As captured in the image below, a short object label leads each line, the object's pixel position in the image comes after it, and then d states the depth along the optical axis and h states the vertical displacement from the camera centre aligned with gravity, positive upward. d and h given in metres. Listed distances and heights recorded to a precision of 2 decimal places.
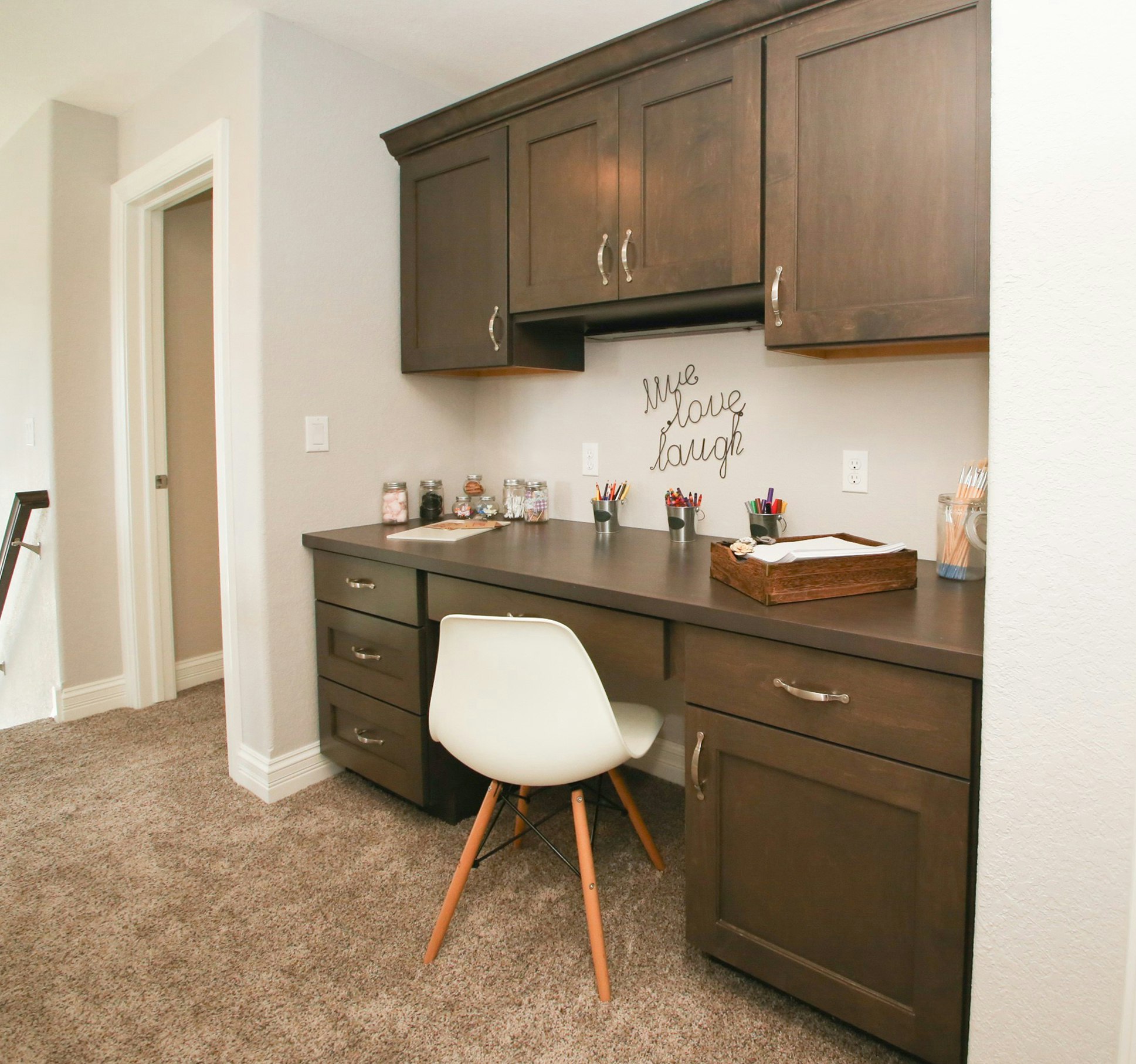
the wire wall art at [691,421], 2.14 +0.15
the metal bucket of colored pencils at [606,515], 2.27 -0.12
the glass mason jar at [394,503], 2.53 -0.10
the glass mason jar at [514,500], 2.58 -0.09
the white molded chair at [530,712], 1.39 -0.46
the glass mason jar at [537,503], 2.52 -0.10
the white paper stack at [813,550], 1.41 -0.15
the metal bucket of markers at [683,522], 2.10 -0.14
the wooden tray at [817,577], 1.37 -0.20
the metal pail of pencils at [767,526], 1.94 -0.14
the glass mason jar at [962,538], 1.55 -0.14
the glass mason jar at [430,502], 2.62 -0.10
